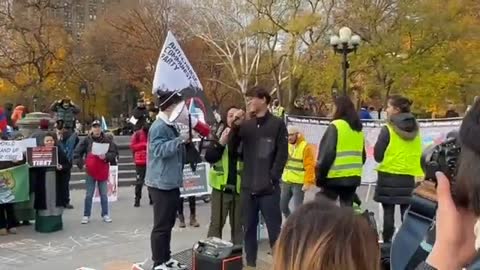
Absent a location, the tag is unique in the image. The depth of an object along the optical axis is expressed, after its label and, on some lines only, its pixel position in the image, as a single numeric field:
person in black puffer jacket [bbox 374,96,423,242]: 7.09
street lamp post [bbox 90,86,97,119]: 49.86
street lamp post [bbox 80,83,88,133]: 43.05
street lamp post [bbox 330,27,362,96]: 20.66
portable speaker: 5.26
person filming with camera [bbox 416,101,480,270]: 1.53
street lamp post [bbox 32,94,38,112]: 36.27
